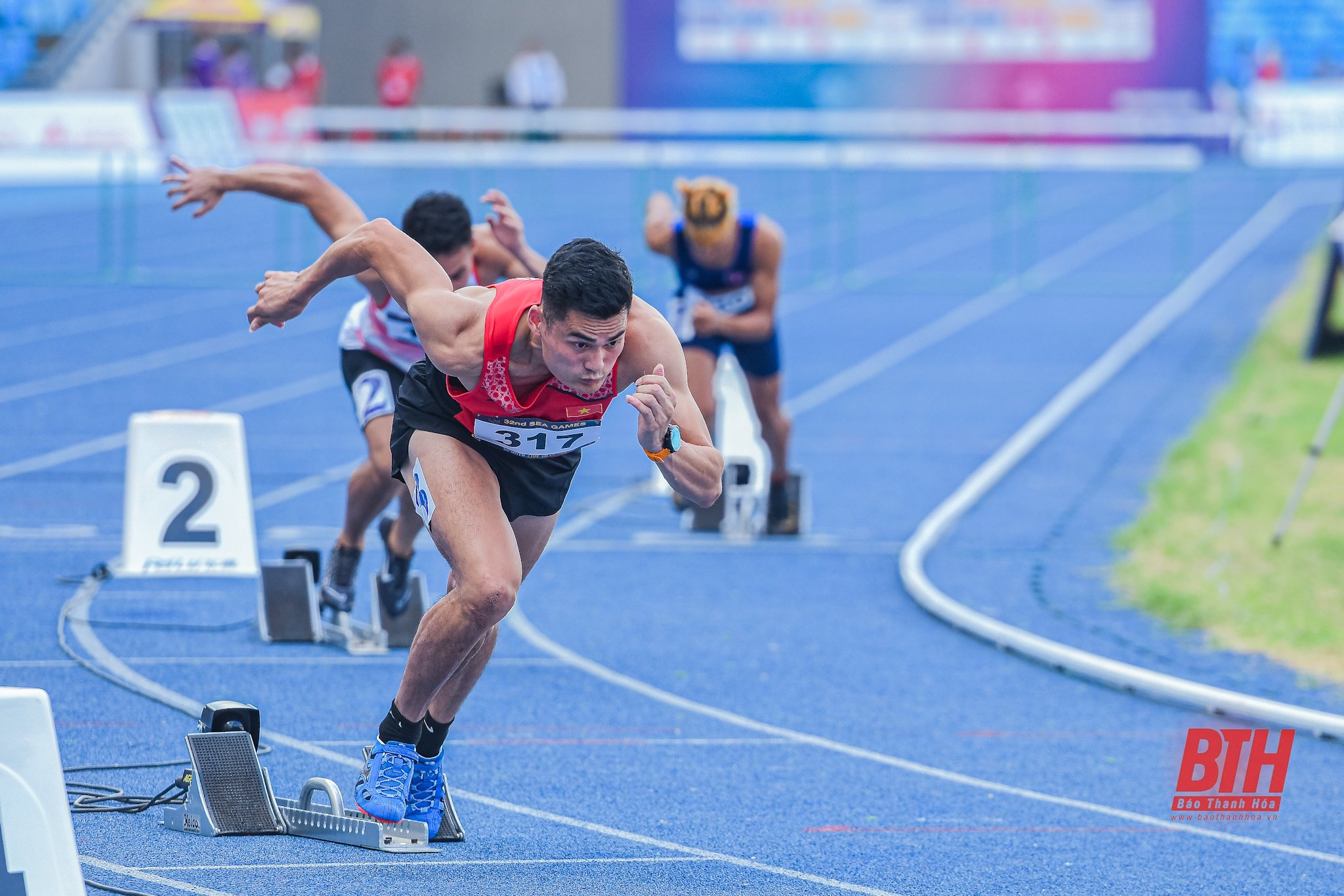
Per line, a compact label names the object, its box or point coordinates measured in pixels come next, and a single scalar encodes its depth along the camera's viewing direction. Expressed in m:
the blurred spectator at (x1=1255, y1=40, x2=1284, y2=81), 70.81
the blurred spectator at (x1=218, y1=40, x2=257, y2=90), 66.06
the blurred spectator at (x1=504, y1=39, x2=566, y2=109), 67.81
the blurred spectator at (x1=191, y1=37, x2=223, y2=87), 66.50
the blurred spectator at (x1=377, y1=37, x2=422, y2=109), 66.69
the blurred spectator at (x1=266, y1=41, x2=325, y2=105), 67.69
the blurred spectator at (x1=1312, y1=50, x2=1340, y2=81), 72.00
